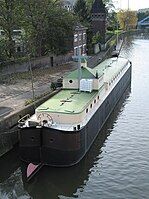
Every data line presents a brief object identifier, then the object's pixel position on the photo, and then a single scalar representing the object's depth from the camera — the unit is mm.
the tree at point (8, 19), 48594
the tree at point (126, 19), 168262
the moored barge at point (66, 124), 23188
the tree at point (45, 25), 52106
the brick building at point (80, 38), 64875
